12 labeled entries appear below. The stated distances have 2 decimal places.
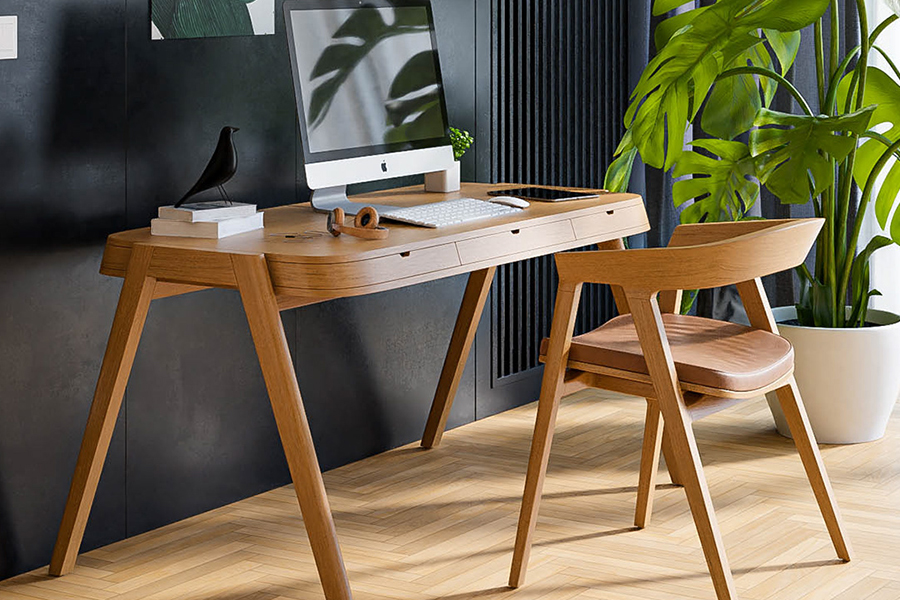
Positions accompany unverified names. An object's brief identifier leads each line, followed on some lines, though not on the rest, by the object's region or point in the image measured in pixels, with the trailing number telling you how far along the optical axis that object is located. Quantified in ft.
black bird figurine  14.48
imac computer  15.79
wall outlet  13.63
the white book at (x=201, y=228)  14.16
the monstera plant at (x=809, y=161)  17.65
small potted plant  18.15
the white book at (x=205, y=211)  14.23
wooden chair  12.76
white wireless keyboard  15.22
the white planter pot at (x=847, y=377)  19.36
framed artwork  15.35
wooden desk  13.06
